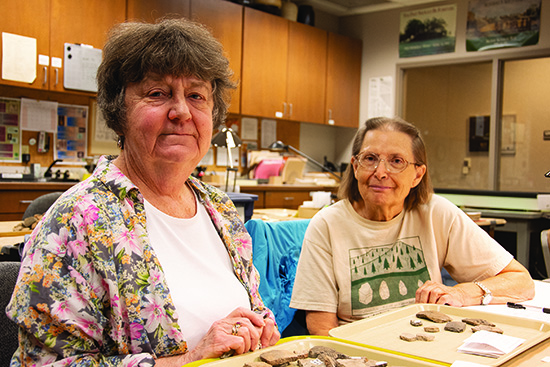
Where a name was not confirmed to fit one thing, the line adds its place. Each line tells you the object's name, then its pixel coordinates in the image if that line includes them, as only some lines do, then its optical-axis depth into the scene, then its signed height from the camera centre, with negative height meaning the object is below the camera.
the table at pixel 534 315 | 1.00 -0.38
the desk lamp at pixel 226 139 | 3.65 +0.21
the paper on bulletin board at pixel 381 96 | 6.46 +0.96
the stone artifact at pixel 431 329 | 1.19 -0.34
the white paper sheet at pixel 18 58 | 3.88 +0.78
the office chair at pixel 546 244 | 2.56 -0.31
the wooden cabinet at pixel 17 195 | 3.65 -0.22
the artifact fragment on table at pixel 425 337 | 1.12 -0.34
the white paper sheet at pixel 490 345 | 1.02 -0.33
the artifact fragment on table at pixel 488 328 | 1.18 -0.34
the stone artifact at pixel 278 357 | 0.93 -0.33
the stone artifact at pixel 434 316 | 1.26 -0.34
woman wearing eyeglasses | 1.67 -0.24
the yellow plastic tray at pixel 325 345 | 0.93 -0.33
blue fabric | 2.00 -0.36
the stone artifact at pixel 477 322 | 1.24 -0.34
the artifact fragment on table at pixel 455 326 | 1.18 -0.34
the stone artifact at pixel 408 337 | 1.13 -0.35
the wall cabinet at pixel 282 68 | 5.53 +1.14
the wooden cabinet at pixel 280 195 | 5.18 -0.24
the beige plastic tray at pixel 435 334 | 1.02 -0.35
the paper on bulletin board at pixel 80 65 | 4.18 +0.80
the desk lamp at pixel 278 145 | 4.54 +0.23
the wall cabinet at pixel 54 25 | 3.91 +1.08
